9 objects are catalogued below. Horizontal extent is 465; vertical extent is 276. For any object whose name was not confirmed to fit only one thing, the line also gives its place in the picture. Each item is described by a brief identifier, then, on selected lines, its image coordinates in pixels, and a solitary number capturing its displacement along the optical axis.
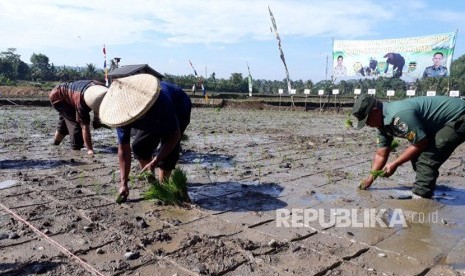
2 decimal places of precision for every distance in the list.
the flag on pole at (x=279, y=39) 23.73
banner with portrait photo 21.22
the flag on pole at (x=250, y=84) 31.35
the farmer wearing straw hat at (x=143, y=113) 3.78
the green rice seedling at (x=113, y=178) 5.26
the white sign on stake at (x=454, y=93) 19.93
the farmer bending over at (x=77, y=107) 6.62
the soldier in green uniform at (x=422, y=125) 4.43
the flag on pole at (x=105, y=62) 17.15
